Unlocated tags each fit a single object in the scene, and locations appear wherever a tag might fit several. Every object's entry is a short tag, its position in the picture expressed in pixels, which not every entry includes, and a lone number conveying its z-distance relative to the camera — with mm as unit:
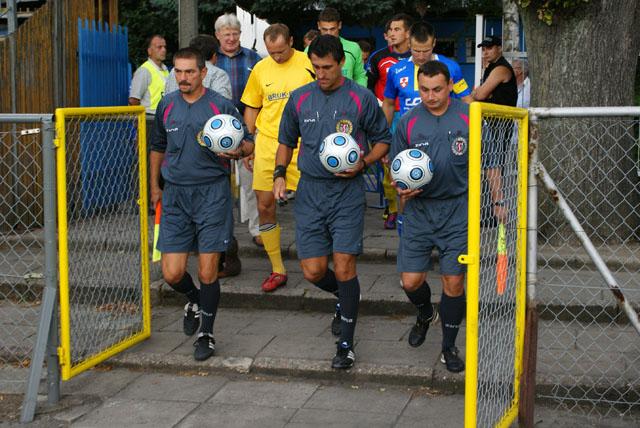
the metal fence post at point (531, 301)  5281
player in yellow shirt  7824
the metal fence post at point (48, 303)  5906
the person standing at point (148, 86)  10867
